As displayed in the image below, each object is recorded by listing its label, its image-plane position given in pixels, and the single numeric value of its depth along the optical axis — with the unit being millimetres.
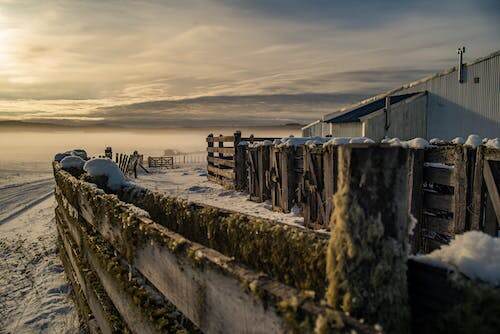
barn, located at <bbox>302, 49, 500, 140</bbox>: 15742
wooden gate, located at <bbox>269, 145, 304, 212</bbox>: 9523
